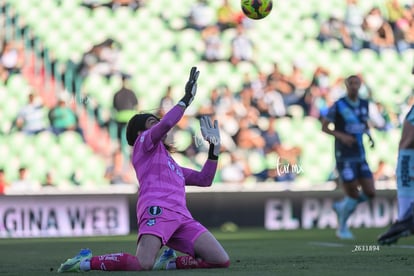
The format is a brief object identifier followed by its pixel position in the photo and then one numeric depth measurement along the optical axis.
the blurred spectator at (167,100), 14.98
